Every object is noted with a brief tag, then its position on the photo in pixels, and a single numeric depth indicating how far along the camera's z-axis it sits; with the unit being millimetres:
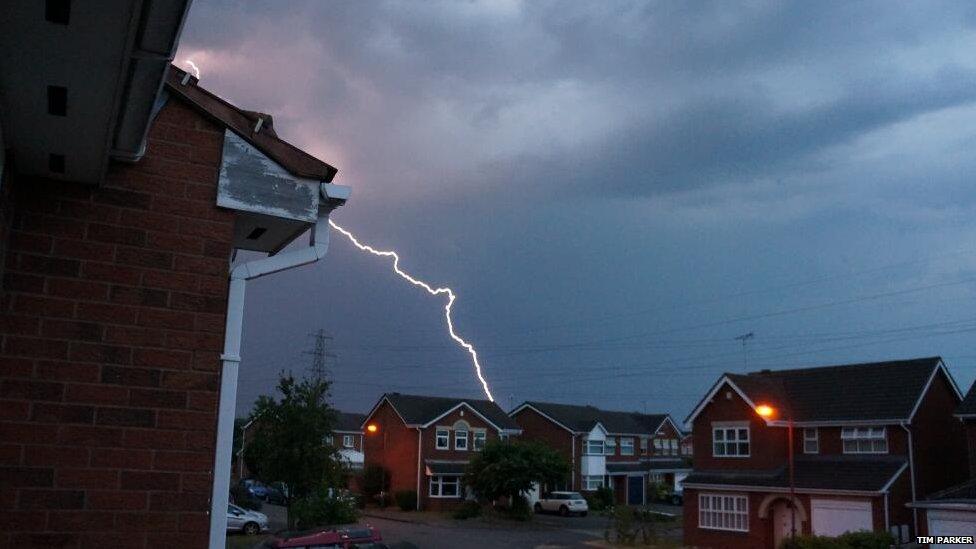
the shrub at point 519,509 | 48281
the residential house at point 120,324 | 4738
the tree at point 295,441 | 31516
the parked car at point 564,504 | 53344
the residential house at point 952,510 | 25859
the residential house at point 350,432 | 68312
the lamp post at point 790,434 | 30503
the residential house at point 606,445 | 60656
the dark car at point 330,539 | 18406
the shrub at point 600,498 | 58809
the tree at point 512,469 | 47094
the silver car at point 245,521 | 36594
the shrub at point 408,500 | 52750
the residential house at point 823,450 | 31391
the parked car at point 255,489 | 54806
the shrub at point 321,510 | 29938
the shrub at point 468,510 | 49375
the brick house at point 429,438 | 53406
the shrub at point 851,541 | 26859
